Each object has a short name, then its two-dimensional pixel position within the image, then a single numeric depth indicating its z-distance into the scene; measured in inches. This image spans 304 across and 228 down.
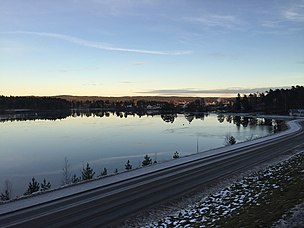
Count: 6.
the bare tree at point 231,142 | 1125.4
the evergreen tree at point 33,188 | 496.9
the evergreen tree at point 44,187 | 521.5
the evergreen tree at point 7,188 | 462.2
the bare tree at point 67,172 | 628.9
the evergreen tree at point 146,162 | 712.2
